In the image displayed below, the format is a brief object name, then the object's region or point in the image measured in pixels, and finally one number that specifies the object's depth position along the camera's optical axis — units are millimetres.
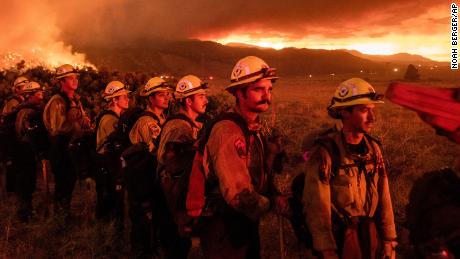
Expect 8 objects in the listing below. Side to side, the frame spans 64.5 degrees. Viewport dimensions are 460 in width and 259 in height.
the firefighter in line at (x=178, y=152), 3516
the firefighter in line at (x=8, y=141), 7395
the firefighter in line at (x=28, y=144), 6922
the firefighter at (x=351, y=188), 2986
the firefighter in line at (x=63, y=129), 6848
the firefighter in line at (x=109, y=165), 6008
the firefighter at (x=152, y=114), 5152
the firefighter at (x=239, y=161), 2744
